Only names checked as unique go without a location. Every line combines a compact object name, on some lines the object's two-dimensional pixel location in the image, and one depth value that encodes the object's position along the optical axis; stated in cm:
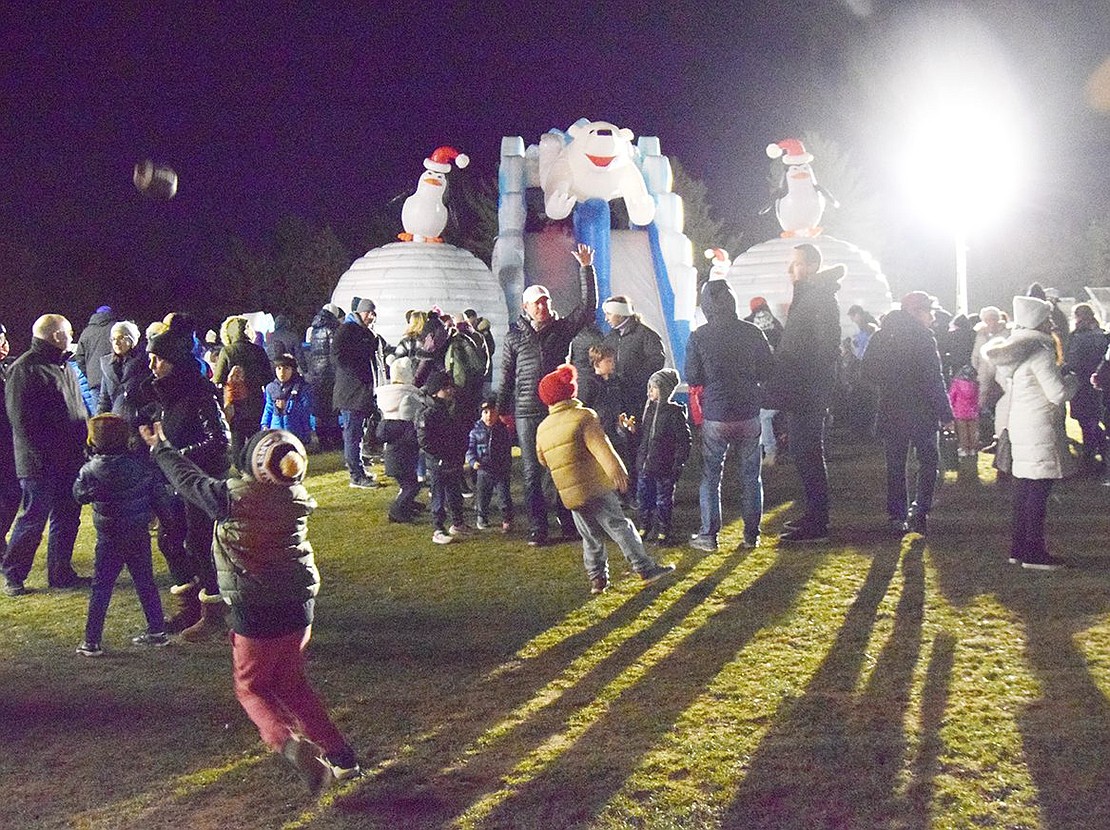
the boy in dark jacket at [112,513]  564
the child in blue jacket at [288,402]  1222
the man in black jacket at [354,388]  1112
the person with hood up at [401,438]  914
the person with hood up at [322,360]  1375
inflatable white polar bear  1786
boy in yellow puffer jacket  650
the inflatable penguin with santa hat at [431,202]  1905
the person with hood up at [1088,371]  1108
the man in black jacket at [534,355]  793
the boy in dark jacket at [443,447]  845
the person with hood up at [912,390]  790
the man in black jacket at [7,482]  738
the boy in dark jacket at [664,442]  787
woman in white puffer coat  667
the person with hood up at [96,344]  1060
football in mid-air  1363
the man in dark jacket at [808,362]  780
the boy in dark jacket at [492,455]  842
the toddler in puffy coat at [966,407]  1196
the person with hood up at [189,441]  623
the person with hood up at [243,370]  944
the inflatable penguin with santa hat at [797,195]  2050
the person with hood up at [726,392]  750
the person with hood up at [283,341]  1405
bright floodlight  2183
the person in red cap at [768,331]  1205
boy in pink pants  393
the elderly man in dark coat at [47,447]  700
